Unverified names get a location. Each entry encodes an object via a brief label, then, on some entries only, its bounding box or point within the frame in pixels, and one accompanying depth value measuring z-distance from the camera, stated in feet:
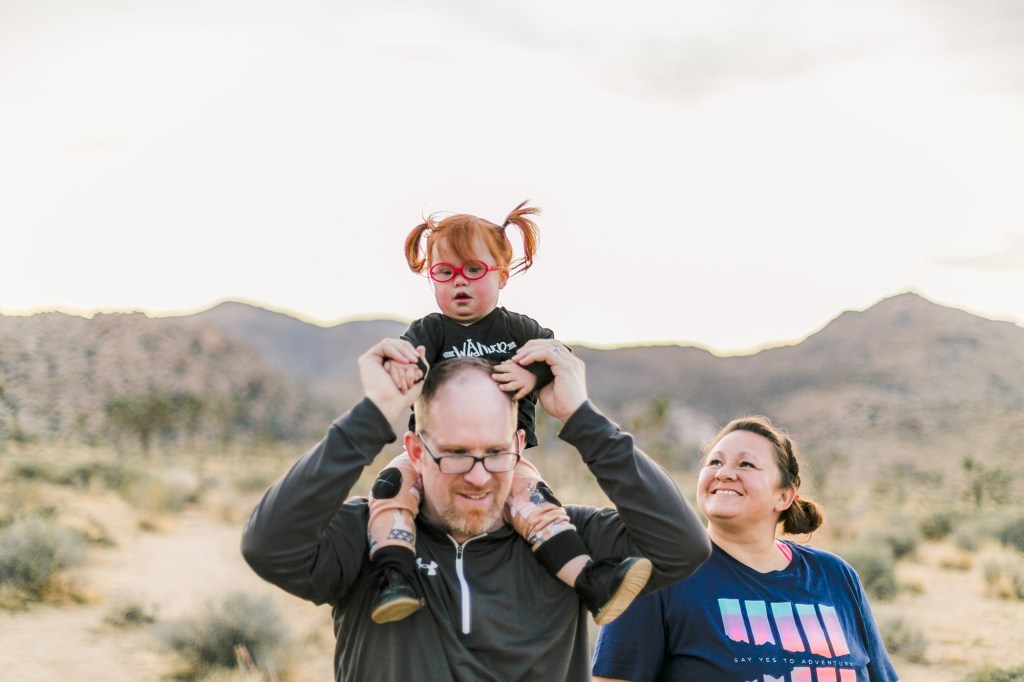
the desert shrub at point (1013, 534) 68.90
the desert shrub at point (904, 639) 43.21
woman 13.92
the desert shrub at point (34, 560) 44.32
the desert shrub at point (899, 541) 67.97
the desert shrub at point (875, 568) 54.24
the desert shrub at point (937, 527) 77.10
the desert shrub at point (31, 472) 76.54
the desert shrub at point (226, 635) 38.06
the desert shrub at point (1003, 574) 55.06
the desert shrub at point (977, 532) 69.92
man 11.01
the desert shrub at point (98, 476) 78.48
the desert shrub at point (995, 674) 36.65
